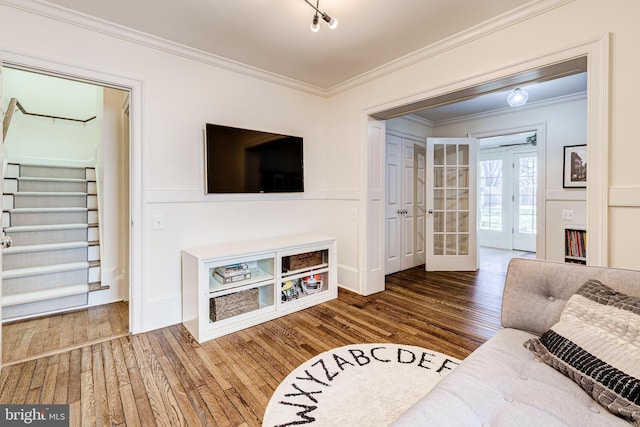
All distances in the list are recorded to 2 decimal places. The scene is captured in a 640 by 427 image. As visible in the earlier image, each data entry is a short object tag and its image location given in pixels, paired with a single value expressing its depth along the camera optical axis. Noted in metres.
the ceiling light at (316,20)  1.96
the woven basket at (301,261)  2.97
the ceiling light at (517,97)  3.08
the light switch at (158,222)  2.54
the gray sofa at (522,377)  0.93
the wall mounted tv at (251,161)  2.73
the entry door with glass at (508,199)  6.00
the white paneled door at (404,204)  4.30
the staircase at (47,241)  2.79
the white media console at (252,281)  2.40
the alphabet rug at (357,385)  1.54
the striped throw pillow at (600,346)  0.98
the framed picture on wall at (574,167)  3.67
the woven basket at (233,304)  2.48
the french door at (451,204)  4.54
